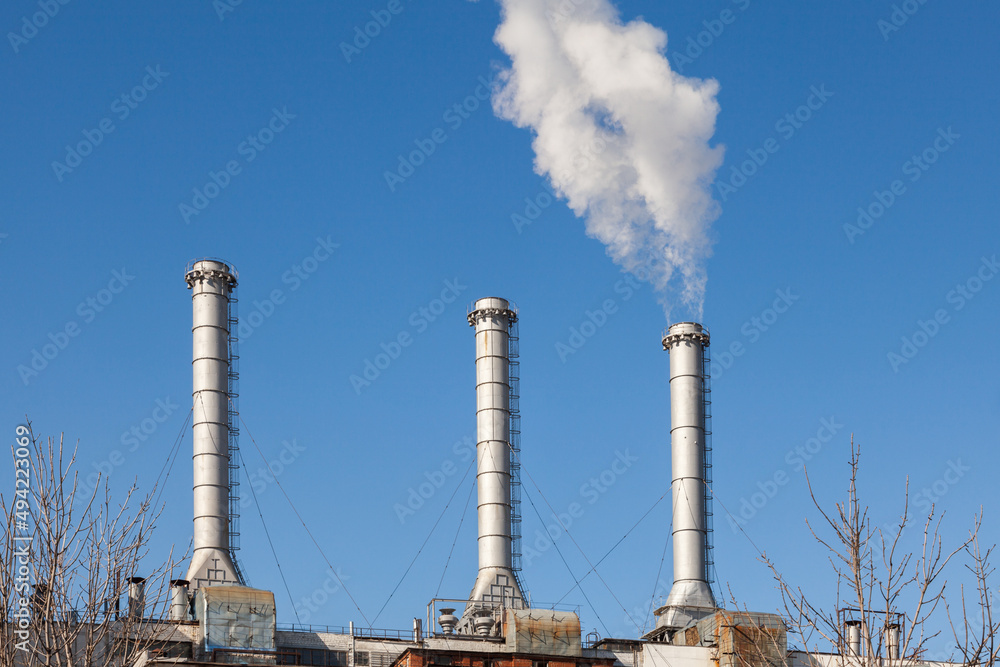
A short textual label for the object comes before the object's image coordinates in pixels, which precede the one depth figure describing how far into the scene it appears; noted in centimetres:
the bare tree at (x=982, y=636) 1928
